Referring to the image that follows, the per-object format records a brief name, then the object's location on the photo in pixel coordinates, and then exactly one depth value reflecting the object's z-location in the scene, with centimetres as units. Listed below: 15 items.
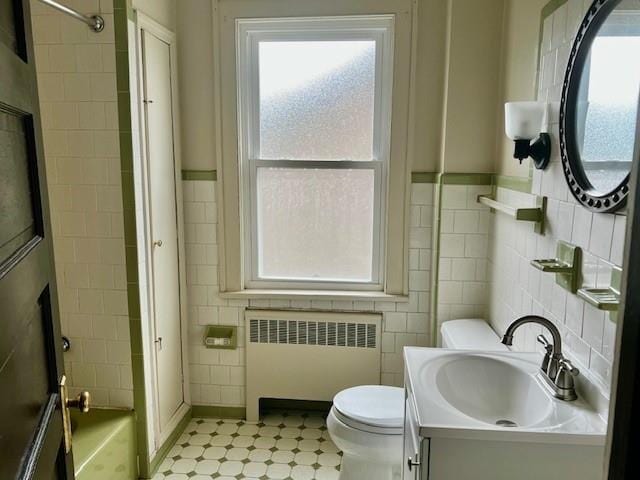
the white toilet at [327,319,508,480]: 205
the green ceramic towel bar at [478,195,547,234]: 184
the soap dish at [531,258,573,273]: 157
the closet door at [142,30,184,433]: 239
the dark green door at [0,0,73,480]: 79
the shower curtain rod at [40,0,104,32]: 190
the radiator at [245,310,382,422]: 282
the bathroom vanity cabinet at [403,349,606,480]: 128
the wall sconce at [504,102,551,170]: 179
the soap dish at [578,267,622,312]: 123
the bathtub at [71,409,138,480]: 201
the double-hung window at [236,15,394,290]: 272
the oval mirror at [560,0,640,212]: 128
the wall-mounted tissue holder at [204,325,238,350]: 286
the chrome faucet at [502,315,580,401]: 145
